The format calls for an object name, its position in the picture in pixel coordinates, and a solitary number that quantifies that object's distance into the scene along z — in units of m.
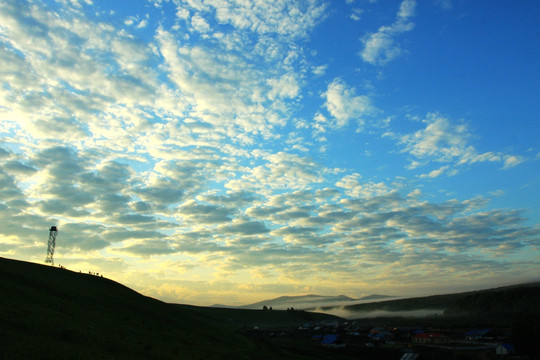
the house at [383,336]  115.88
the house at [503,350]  80.12
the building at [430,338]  107.31
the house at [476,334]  109.52
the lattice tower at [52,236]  97.25
